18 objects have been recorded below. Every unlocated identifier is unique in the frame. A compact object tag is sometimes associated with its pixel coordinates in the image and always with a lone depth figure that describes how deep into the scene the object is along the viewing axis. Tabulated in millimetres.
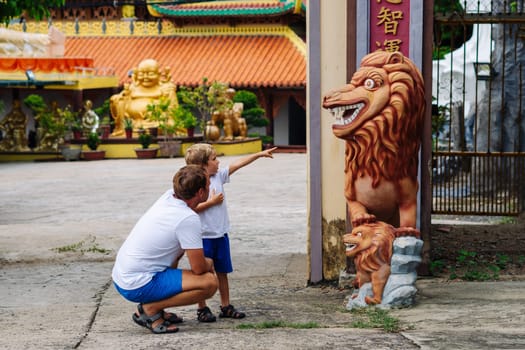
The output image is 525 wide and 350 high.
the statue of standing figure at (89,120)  24391
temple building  26641
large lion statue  6133
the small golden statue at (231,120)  24812
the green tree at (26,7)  10558
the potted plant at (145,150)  23578
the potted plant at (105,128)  24719
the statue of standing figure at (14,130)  25188
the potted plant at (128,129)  24344
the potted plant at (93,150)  23734
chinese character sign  6836
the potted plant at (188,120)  23906
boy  5992
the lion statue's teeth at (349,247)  6248
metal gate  7973
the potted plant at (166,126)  23594
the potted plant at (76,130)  24219
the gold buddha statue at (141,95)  25234
